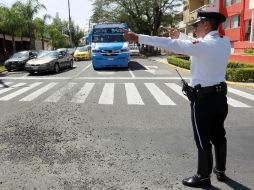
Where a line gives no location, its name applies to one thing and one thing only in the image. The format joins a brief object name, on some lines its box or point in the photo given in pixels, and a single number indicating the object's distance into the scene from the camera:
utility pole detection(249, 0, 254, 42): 19.93
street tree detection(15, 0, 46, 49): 25.17
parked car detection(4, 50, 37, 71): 16.32
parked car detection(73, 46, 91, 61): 24.16
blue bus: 14.73
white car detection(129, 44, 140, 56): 32.22
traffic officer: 2.56
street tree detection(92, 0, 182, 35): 33.49
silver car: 13.73
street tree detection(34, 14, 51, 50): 30.51
